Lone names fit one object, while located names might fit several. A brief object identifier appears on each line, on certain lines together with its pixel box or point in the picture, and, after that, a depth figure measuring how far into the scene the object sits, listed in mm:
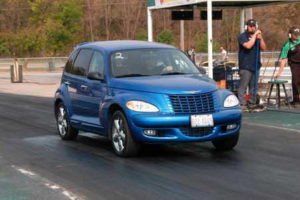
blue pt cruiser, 8328
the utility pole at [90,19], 63719
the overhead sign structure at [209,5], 15308
